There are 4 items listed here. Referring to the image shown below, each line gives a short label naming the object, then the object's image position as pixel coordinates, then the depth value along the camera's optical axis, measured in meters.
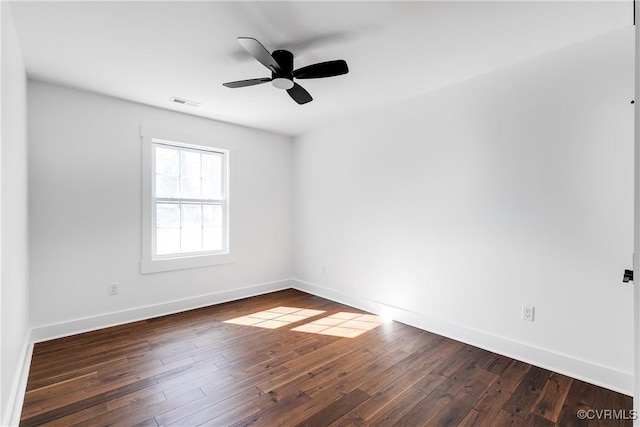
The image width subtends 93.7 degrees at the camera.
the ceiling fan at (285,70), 1.95
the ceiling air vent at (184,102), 3.29
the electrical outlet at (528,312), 2.45
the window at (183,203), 3.51
